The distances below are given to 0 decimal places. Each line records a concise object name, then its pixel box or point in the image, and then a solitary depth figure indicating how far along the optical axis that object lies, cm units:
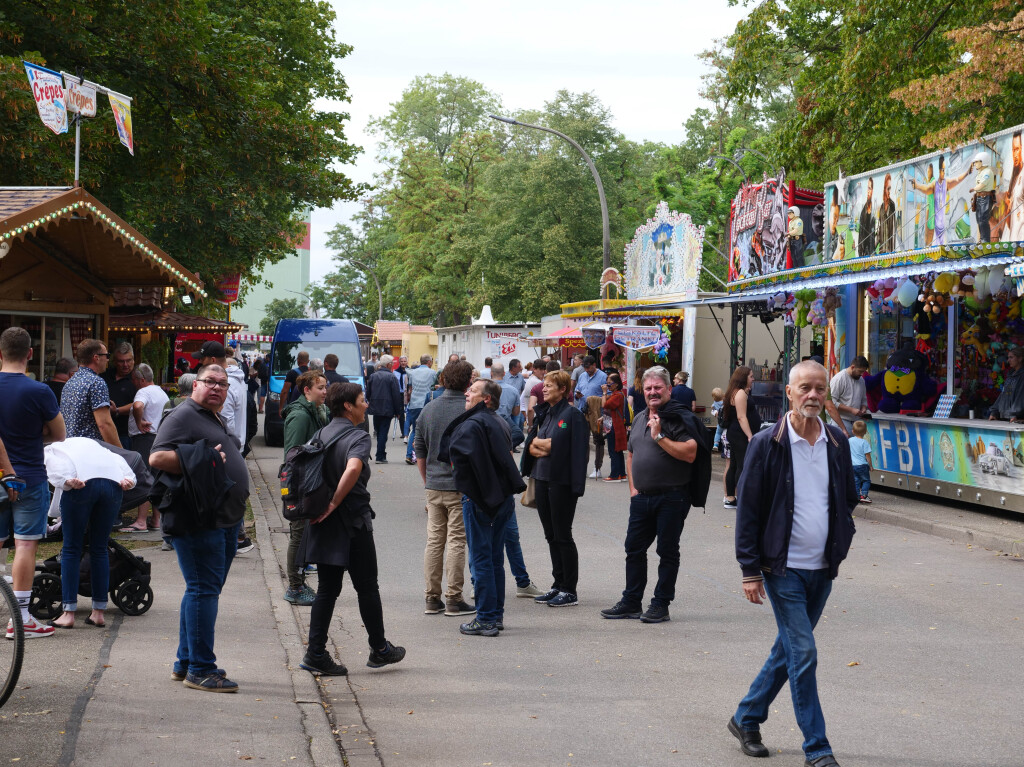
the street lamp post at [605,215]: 2761
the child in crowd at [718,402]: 1802
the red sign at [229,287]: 3104
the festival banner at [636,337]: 2364
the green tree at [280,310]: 9356
